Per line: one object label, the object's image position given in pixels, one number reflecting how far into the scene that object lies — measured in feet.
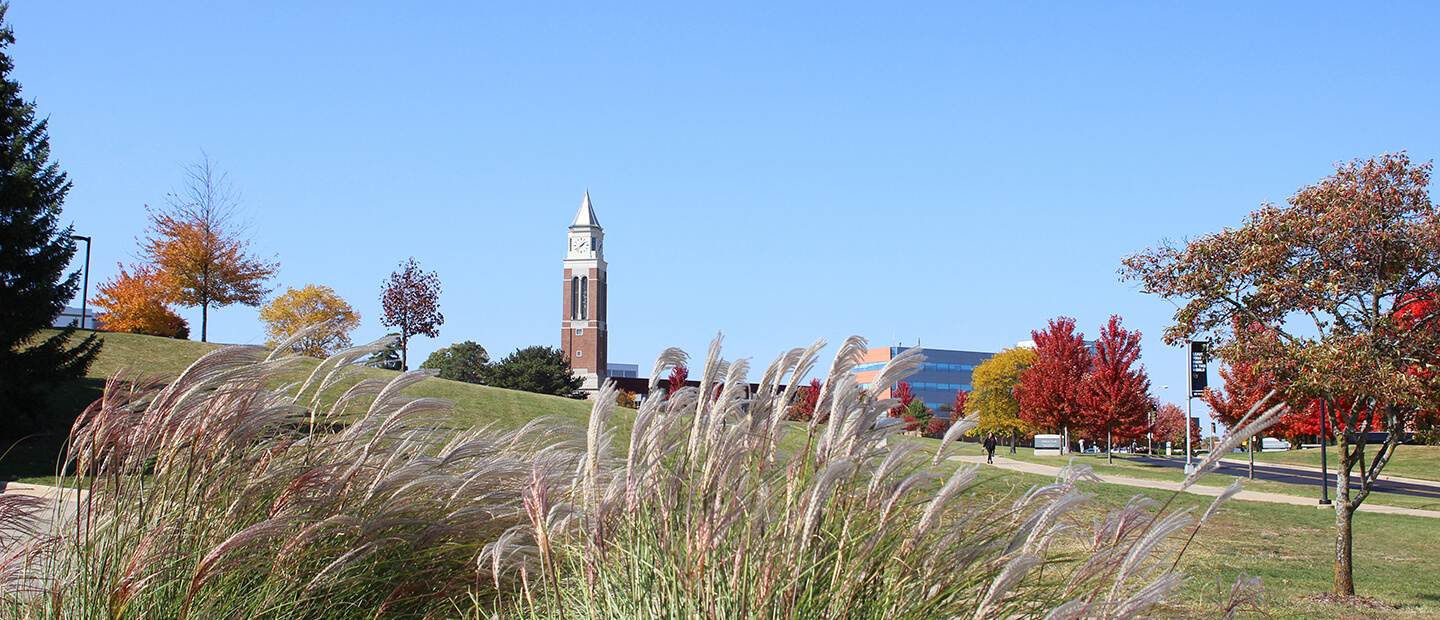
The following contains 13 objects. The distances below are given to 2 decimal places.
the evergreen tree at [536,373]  197.26
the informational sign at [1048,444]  164.25
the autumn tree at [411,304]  151.33
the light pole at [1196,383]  89.40
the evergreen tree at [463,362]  224.74
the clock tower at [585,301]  314.55
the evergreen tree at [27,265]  55.36
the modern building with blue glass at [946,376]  347.56
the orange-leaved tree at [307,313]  146.82
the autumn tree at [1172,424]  199.04
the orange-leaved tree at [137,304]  120.16
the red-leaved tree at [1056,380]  107.65
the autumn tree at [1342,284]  30.63
